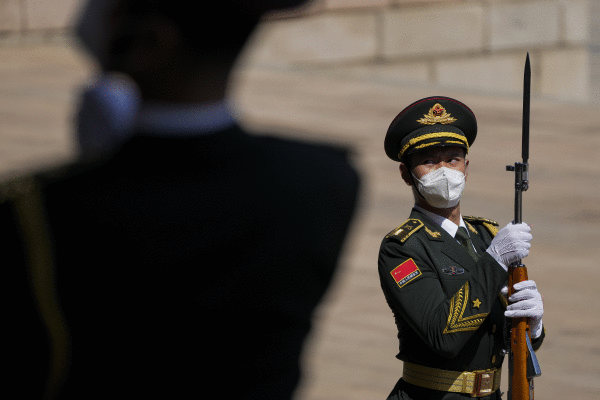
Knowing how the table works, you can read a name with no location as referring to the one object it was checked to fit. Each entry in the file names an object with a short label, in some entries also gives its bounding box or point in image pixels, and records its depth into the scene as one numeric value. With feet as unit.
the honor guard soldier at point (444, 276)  41.19
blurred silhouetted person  37.92
